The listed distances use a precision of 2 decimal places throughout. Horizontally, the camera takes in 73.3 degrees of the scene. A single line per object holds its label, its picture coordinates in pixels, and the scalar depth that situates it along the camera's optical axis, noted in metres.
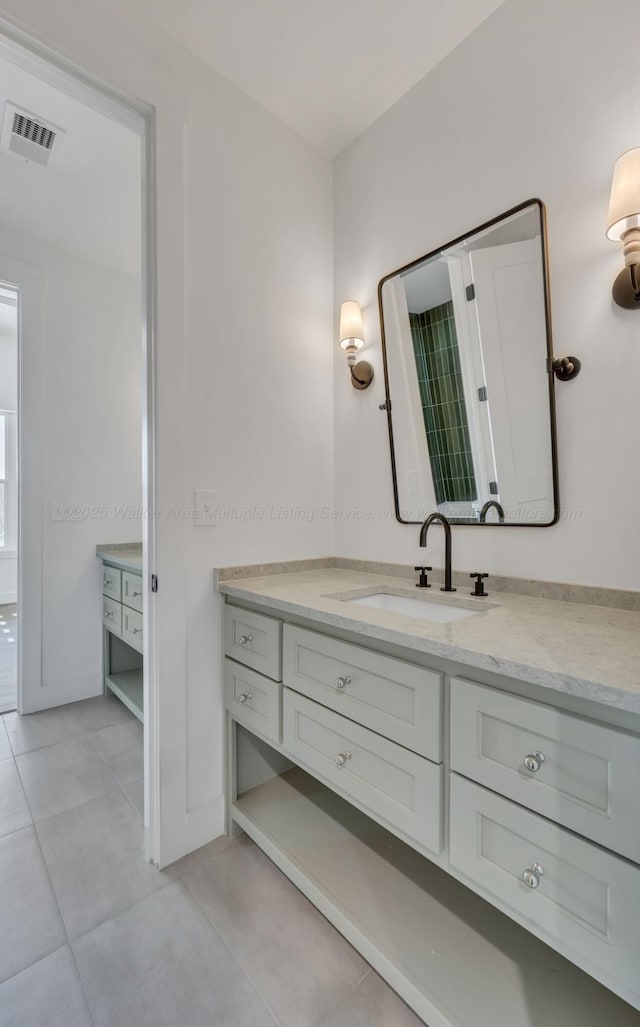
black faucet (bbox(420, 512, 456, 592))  1.48
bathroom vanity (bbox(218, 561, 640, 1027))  0.71
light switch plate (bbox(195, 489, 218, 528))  1.55
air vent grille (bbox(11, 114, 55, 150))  1.78
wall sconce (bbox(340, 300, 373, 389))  1.84
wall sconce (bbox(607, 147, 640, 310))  1.05
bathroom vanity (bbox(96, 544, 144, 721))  2.30
